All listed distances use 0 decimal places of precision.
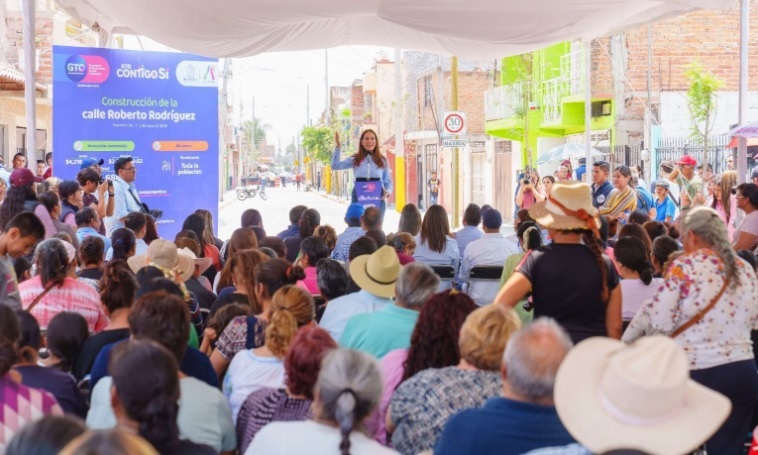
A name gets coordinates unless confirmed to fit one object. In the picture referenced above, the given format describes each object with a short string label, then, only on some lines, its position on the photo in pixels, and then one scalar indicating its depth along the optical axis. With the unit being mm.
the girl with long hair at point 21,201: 7836
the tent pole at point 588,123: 12815
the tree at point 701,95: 20422
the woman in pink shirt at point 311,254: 7452
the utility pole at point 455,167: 19859
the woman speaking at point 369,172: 11328
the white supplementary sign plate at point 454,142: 17359
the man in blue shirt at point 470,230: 9609
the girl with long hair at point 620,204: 9992
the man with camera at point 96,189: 10008
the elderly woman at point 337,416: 3217
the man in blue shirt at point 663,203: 12008
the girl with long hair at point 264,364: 4484
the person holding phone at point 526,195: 15142
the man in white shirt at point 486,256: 8117
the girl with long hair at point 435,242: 8727
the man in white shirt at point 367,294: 5738
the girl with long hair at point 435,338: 4199
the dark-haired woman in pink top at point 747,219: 7992
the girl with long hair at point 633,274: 6250
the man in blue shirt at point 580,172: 16484
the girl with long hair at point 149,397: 3016
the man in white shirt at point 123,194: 10398
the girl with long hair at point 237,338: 5082
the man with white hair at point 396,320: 4844
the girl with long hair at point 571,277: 5148
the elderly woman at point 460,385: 3768
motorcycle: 54406
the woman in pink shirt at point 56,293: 5688
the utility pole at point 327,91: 66075
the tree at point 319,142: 64375
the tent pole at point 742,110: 10672
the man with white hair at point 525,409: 3236
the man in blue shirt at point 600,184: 10522
